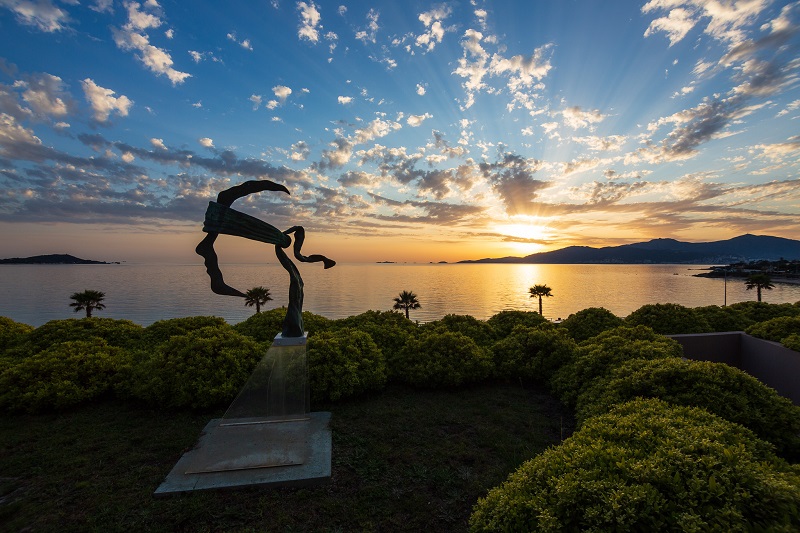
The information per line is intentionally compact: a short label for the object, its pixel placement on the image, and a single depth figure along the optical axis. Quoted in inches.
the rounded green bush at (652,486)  100.5
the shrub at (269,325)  436.1
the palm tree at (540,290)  1580.2
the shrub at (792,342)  311.4
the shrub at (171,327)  420.5
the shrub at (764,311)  485.8
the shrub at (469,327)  443.2
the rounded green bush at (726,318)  474.9
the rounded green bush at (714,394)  188.1
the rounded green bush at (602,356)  291.9
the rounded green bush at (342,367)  315.0
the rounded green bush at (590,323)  481.3
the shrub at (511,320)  482.3
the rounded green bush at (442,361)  346.0
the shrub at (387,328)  395.9
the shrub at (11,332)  407.2
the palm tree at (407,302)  1378.0
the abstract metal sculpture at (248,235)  252.8
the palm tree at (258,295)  1297.5
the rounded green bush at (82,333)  389.1
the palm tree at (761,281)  1592.0
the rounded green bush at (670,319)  456.1
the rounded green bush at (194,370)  291.4
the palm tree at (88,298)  1052.5
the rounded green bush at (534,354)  359.3
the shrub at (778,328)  357.1
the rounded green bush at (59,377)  284.2
